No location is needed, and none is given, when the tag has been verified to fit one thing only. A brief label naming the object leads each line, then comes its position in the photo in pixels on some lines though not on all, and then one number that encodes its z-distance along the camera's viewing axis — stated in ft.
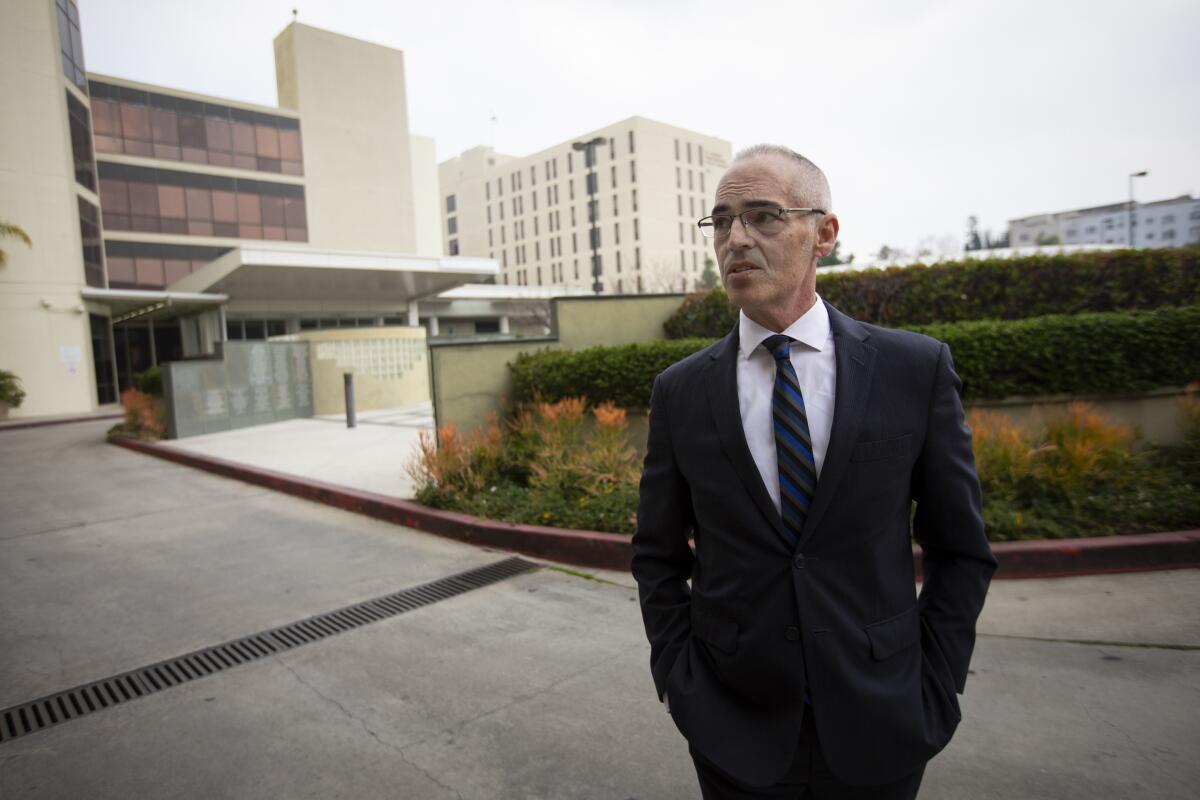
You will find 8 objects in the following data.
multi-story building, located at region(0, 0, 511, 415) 88.99
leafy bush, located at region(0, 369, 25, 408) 85.10
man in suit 5.06
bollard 50.83
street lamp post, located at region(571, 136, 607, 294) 77.67
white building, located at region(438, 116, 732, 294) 279.69
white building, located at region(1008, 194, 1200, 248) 259.39
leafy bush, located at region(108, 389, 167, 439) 52.65
